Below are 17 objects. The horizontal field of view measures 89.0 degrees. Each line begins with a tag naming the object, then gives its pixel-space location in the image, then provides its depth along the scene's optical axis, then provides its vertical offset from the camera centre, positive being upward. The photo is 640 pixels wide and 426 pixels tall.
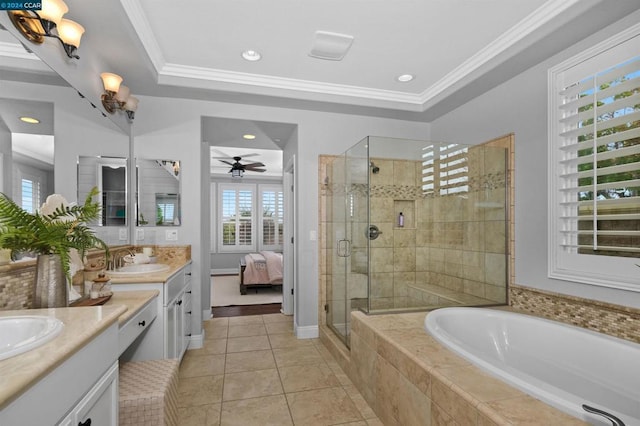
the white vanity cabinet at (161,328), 2.16 -0.79
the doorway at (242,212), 6.35 +0.05
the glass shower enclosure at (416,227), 2.88 -0.12
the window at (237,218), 7.93 -0.09
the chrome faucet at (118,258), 2.63 -0.37
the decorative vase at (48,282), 1.39 -0.29
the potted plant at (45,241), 1.31 -0.11
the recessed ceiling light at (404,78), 3.10 +1.32
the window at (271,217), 8.20 -0.07
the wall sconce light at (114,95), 2.52 +0.98
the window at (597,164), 1.95 +0.33
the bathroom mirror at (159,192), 3.10 +0.22
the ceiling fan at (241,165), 6.16 +0.95
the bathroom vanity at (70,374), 0.78 -0.46
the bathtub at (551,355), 1.46 -0.83
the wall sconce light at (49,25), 1.55 +1.01
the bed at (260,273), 5.54 -1.00
